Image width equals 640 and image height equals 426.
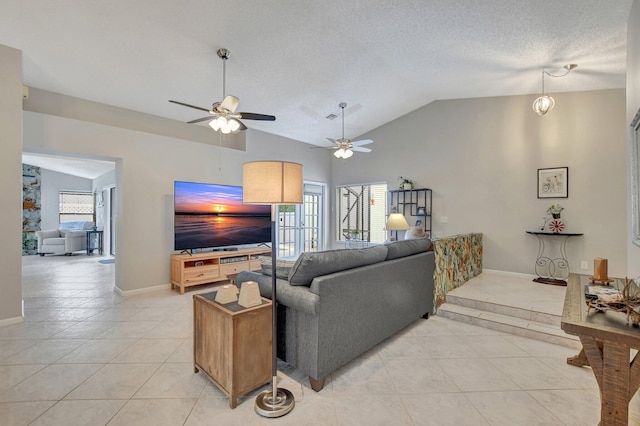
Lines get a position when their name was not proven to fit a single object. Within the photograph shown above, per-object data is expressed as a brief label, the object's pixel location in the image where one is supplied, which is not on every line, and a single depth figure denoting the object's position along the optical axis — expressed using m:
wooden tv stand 4.39
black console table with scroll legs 4.51
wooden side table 1.82
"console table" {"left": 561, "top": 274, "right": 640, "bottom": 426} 1.40
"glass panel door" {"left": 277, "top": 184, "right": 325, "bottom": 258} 6.74
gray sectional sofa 2.02
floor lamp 1.74
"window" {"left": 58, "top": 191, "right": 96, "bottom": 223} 9.48
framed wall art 4.58
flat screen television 4.45
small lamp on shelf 5.41
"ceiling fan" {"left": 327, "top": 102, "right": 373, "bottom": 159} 4.75
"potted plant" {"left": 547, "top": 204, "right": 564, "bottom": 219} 4.55
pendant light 3.73
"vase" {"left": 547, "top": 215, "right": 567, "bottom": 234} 4.56
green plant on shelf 5.96
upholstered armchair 8.04
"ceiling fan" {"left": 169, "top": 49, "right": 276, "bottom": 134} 3.06
